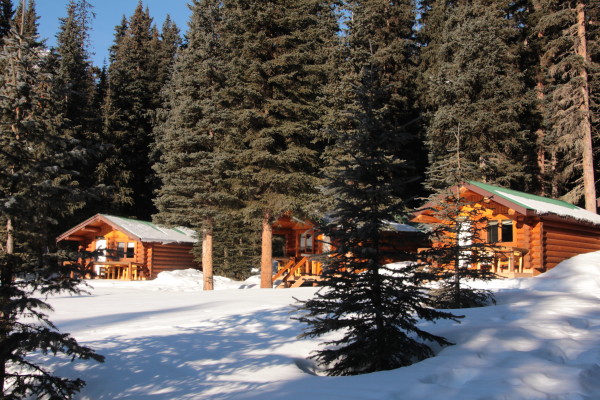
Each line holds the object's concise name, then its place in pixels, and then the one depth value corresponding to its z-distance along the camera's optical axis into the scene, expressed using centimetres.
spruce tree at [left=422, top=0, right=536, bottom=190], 2727
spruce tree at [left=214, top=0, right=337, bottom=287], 1973
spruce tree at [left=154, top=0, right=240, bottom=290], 2066
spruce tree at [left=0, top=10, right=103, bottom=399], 551
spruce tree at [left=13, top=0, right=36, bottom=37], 4721
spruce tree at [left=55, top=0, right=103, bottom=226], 3734
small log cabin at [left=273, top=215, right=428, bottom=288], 2183
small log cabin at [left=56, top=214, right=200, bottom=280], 2852
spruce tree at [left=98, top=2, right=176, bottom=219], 3969
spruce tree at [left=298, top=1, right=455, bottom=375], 708
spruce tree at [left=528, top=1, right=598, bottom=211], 2559
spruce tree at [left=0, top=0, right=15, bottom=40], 4244
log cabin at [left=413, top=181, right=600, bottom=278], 1828
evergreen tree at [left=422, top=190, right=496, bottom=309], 1063
